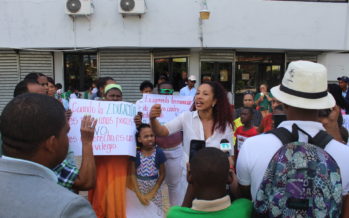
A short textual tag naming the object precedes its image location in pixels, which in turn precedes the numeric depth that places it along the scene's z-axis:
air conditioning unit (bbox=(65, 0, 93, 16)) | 10.52
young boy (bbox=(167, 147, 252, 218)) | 1.57
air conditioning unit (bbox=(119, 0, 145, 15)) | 10.48
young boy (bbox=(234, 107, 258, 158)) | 4.31
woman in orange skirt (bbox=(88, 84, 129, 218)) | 3.15
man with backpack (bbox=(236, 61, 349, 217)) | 1.42
